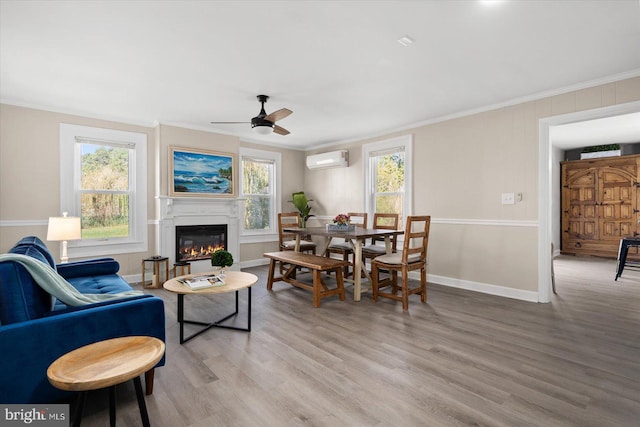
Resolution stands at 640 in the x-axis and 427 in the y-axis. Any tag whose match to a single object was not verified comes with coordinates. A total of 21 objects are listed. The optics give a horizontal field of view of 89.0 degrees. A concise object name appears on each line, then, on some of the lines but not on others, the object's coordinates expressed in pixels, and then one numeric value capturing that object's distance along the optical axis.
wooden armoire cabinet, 6.77
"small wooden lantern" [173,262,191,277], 4.62
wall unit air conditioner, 6.04
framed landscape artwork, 5.00
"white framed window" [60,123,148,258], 4.36
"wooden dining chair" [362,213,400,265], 4.44
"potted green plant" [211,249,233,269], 2.96
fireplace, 5.11
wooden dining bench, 3.63
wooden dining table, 3.85
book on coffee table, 2.68
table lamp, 3.73
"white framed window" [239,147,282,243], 6.18
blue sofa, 1.52
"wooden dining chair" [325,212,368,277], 4.77
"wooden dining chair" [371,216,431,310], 3.59
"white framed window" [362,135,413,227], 5.18
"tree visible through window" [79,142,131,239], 4.52
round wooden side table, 1.27
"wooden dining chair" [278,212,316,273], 5.23
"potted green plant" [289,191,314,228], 6.43
